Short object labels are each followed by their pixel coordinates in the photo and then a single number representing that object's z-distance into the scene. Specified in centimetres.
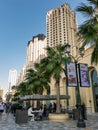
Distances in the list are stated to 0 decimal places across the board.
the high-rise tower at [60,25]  7101
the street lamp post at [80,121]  678
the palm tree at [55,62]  1062
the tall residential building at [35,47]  9008
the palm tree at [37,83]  1567
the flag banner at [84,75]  765
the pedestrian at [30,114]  955
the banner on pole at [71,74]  740
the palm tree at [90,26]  629
